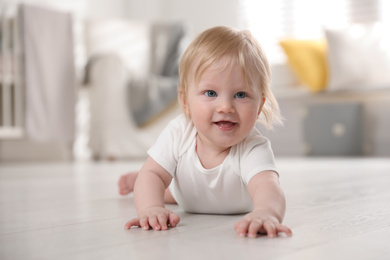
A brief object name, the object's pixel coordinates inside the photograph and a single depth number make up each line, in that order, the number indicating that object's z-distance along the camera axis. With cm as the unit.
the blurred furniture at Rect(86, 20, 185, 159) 274
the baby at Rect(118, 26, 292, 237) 69
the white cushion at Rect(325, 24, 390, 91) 288
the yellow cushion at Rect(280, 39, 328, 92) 299
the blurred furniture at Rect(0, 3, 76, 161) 255
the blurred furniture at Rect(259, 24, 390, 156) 284
